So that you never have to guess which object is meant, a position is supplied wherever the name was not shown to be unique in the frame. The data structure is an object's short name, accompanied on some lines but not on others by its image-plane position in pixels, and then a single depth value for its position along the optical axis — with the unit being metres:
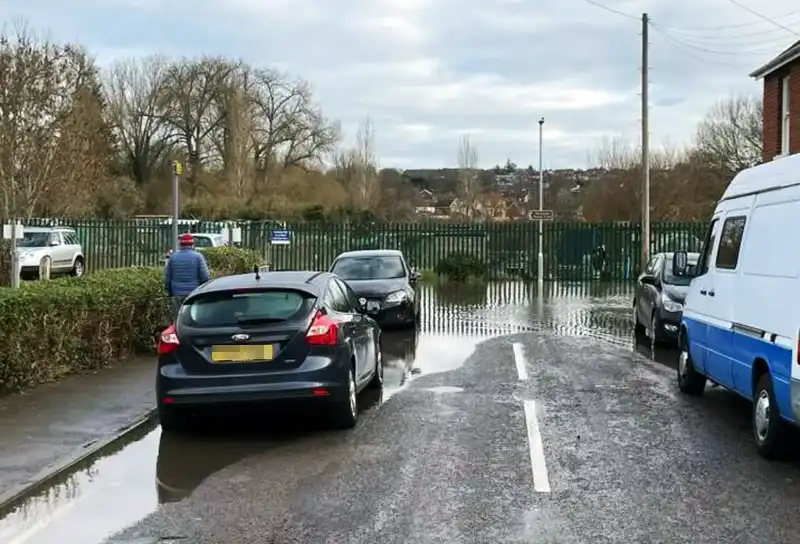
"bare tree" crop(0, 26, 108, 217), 26.47
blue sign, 31.50
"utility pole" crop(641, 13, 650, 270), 27.66
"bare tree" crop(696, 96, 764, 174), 45.44
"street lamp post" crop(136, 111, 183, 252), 15.38
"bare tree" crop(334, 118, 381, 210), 61.66
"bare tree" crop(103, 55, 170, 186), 59.81
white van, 7.10
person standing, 12.77
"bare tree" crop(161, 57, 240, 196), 59.31
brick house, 25.30
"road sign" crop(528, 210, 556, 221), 30.78
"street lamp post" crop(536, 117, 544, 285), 31.19
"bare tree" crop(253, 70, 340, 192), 59.84
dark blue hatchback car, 8.25
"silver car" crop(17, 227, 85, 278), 29.81
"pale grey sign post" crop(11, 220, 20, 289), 14.86
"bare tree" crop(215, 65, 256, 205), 56.62
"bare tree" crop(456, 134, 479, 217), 59.94
